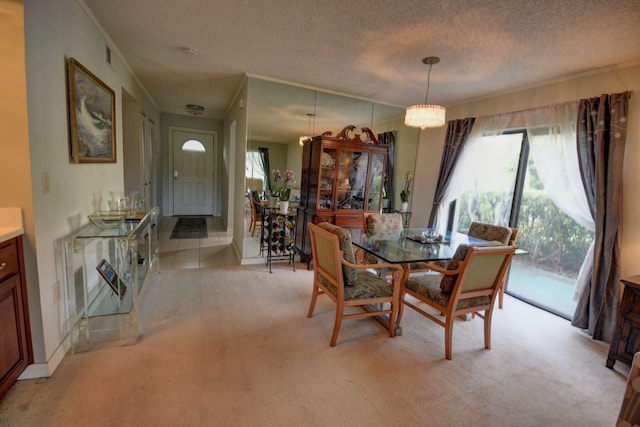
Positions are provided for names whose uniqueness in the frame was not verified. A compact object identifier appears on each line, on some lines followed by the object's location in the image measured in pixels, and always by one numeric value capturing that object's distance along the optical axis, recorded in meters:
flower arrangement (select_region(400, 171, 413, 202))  4.76
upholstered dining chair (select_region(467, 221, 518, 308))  2.87
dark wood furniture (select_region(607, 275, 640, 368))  1.98
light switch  1.69
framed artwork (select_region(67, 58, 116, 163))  2.03
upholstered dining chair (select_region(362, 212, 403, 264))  3.02
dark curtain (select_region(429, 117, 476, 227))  3.90
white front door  6.78
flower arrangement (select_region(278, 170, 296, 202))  3.95
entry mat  5.20
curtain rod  2.49
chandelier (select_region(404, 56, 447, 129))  2.54
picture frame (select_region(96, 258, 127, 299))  2.22
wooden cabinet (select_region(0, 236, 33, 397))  1.46
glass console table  2.02
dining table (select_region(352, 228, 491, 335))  2.28
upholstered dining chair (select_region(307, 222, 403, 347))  2.14
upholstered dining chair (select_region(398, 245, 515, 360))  2.02
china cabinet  3.84
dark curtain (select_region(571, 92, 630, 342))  2.49
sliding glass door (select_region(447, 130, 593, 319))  3.04
